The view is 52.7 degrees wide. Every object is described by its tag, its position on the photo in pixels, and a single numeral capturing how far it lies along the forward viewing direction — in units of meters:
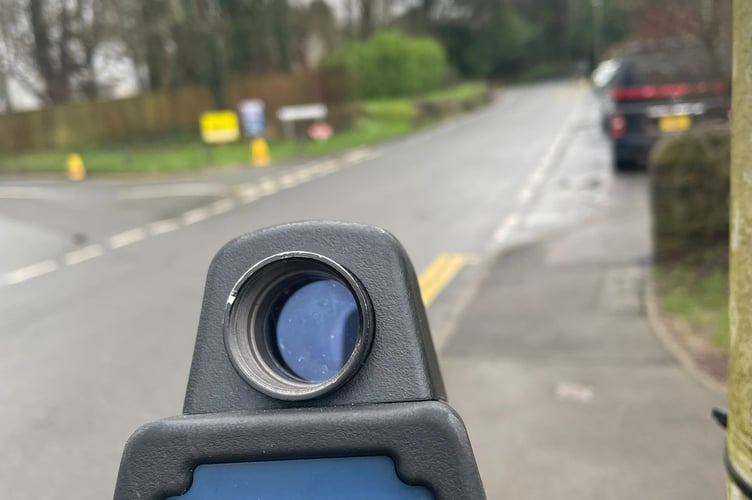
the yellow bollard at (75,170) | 22.08
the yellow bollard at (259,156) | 20.83
